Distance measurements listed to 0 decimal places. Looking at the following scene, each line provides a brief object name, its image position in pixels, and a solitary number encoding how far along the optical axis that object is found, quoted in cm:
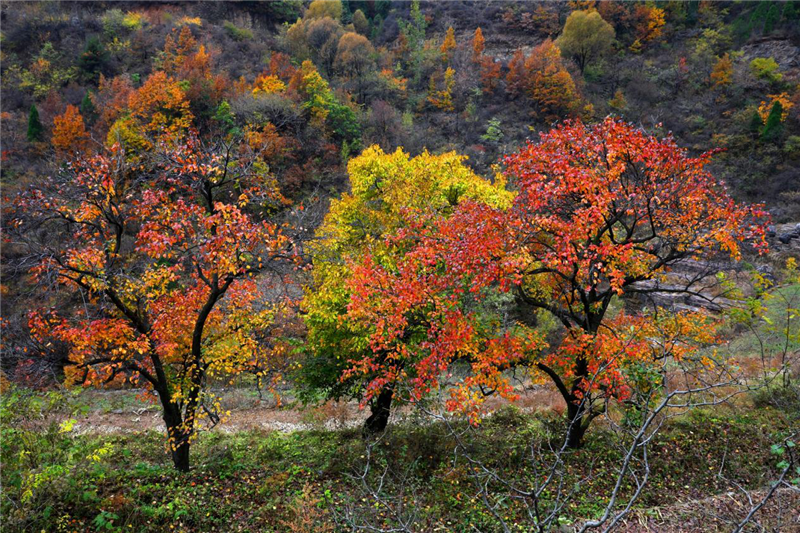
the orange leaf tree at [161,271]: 771
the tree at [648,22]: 5981
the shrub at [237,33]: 6109
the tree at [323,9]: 6625
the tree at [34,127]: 4019
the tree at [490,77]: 5531
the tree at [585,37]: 5581
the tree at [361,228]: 1178
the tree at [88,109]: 4294
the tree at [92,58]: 5109
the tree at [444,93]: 5303
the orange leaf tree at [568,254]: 834
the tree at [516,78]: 5338
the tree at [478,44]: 6131
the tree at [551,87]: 5016
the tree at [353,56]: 5325
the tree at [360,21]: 7069
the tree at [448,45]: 6124
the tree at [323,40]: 5538
